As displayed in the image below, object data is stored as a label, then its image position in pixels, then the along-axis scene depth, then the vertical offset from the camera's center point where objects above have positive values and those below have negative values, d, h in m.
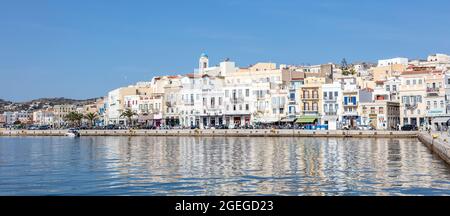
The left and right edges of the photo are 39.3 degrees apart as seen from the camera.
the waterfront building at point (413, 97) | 79.94 +4.40
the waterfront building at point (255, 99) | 92.53 +5.28
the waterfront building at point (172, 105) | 107.88 +5.23
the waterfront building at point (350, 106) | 83.94 +3.51
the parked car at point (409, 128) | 76.81 +0.42
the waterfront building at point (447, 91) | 77.31 +4.89
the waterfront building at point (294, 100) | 89.62 +4.69
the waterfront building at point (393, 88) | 83.75 +5.82
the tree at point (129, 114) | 115.31 +4.00
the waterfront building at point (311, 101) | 87.62 +4.43
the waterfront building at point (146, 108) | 111.94 +4.96
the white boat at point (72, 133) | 108.06 +0.58
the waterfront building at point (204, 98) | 100.25 +5.85
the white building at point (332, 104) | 85.56 +3.90
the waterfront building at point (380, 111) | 80.62 +2.76
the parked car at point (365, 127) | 80.62 +0.65
